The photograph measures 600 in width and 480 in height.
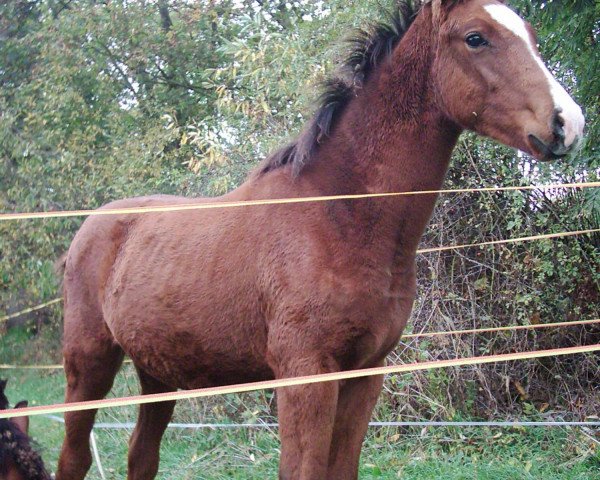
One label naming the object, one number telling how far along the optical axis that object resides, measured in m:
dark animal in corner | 3.95
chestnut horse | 3.18
